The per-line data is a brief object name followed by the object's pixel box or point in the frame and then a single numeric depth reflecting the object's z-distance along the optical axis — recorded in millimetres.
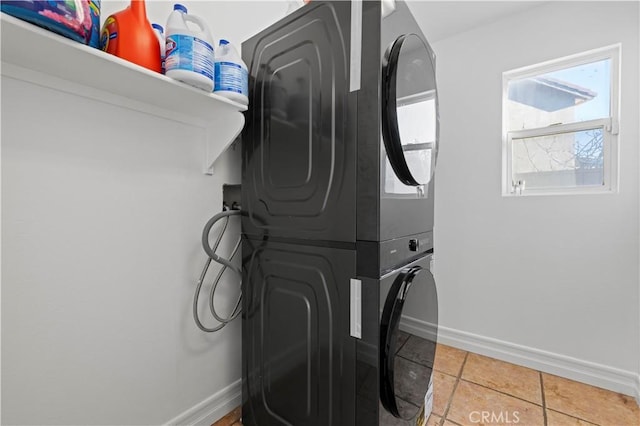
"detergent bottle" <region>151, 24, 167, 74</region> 1100
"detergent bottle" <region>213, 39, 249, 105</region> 1221
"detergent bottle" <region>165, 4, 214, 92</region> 1028
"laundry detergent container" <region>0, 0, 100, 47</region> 725
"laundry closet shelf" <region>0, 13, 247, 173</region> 815
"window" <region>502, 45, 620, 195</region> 2092
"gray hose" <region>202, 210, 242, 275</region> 1395
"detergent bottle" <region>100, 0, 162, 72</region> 977
